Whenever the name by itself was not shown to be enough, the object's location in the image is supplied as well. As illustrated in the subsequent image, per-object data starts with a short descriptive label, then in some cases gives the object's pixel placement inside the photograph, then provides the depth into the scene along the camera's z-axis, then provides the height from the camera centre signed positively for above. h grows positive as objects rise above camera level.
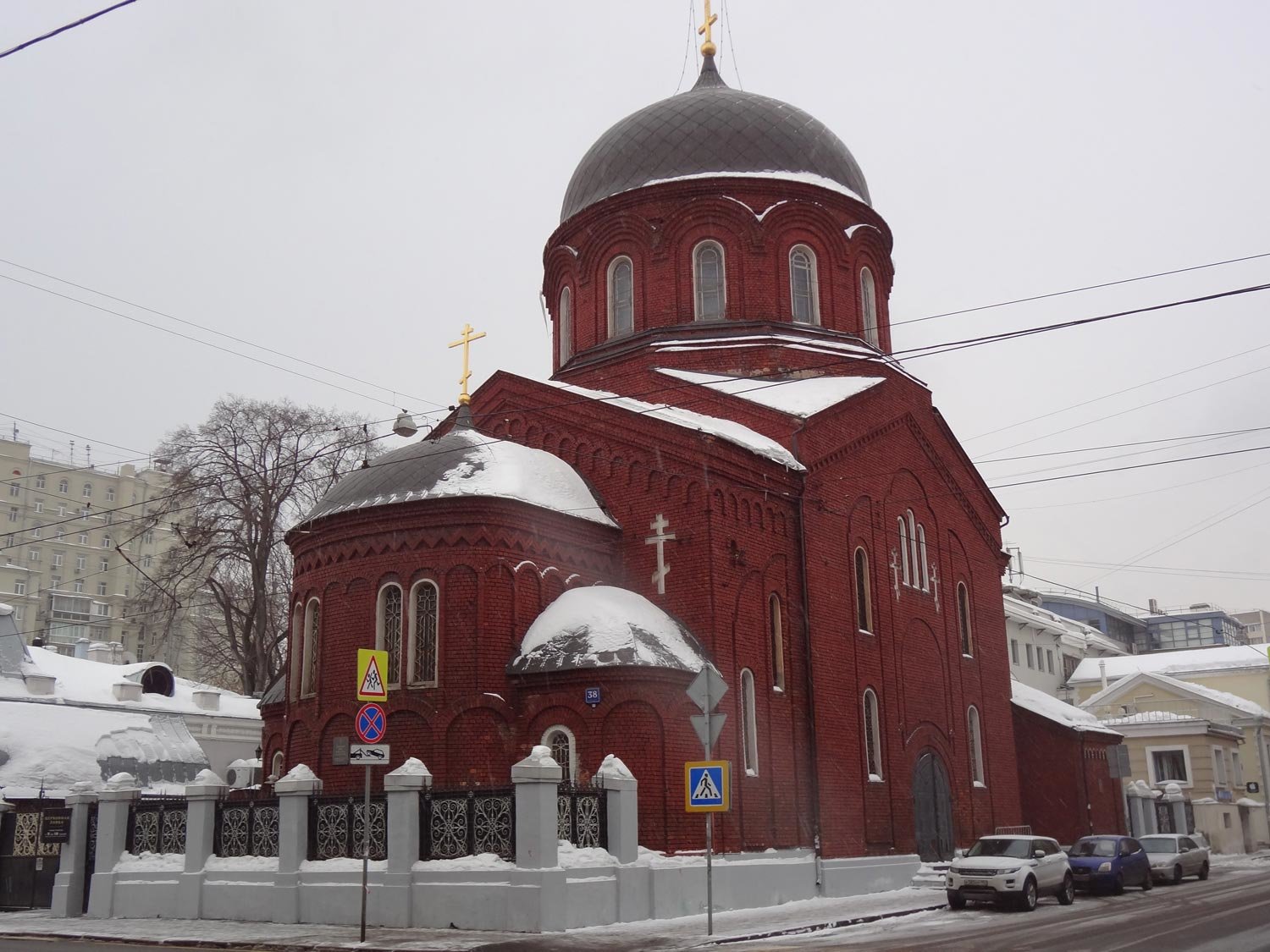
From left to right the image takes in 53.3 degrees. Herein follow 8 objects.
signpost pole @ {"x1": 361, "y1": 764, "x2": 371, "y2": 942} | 13.91 -0.31
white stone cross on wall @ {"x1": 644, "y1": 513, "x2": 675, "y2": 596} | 20.17 +4.01
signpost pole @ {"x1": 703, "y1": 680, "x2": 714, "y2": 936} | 13.74 -0.87
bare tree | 31.75 +7.30
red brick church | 18.41 +4.13
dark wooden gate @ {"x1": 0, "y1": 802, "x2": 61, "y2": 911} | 19.41 -0.77
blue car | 20.72 -1.21
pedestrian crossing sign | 13.85 +0.09
